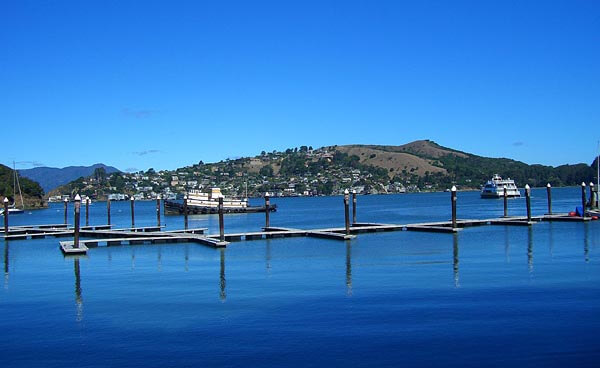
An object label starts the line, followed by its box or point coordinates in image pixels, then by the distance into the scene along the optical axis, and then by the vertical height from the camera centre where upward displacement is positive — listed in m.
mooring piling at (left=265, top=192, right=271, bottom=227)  49.17 -1.03
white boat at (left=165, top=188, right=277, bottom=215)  94.37 -1.50
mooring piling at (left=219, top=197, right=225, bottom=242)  37.13 -1.25
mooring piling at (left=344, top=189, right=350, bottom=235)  39.78 -1.24
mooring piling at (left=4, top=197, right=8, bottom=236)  46.32 -1.19
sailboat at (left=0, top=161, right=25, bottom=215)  131.59 -1.68
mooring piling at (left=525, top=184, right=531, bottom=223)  47.77 -0.76
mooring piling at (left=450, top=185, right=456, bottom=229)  42.10 -1.04
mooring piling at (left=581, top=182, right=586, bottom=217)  51.47 -0.84
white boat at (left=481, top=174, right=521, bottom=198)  143.12 +0.57
